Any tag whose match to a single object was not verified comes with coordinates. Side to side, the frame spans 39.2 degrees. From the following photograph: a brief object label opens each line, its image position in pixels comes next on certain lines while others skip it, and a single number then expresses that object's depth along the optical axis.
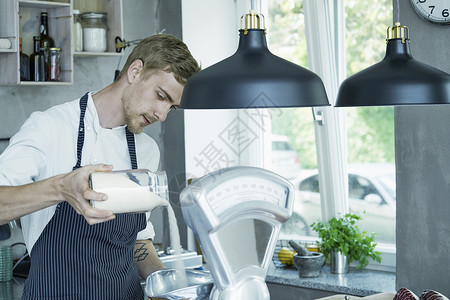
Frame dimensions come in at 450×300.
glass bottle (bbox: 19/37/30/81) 3.23
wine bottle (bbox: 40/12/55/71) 3.30
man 1.98
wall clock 2.63
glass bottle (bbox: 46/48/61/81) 3.27
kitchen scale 1.06
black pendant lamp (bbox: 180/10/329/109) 1.26
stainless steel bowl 1.56
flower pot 3.34
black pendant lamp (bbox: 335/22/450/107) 1.54
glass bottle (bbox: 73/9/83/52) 3.44
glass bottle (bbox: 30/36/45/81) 3.24
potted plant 3.28
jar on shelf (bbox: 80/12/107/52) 3.44
